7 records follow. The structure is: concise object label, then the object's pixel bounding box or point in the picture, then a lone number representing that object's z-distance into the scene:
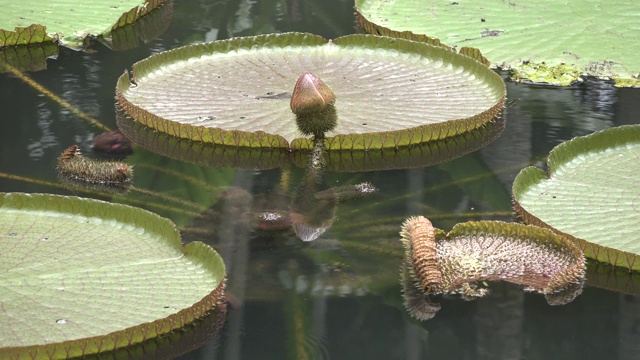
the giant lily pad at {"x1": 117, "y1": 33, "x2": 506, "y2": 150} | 7.48
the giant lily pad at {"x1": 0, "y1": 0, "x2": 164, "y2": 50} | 9.69
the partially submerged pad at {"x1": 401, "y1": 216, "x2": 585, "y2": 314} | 5.66
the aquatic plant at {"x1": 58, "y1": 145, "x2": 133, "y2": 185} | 7.09
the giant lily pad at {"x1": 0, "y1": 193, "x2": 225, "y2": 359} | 4.95
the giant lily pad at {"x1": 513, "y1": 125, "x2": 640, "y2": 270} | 5.95
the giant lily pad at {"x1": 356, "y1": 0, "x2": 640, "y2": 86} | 8.86
